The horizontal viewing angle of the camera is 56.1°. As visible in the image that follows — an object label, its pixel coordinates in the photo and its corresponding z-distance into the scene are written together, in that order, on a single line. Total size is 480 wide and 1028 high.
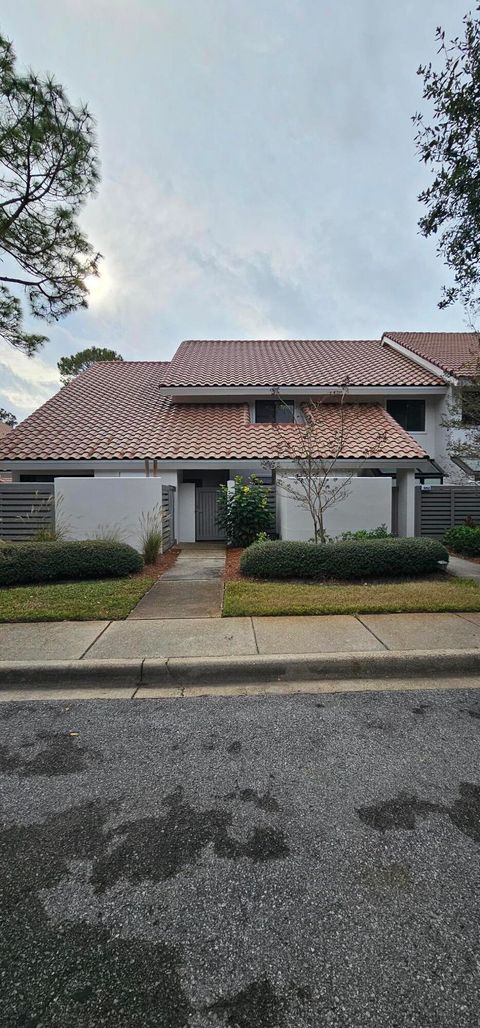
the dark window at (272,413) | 16.03
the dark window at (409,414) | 16.78
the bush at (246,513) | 11.59
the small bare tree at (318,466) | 10.47
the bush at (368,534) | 10.31
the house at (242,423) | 12.73
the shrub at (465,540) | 11.23
